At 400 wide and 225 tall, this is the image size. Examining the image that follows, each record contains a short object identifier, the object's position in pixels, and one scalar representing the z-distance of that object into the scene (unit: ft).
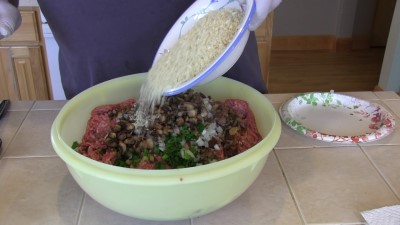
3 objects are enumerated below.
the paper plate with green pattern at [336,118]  2.66
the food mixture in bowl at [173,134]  2.03
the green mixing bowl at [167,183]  1.71
